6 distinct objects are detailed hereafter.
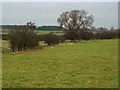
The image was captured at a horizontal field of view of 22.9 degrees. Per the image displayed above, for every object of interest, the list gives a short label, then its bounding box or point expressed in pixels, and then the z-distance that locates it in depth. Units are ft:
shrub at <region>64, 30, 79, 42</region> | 280.72
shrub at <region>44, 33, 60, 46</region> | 206.00
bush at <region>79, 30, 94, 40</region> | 302.72
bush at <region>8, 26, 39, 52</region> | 144.25
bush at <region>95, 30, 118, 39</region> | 339.73
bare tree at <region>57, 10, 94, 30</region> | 314.35
